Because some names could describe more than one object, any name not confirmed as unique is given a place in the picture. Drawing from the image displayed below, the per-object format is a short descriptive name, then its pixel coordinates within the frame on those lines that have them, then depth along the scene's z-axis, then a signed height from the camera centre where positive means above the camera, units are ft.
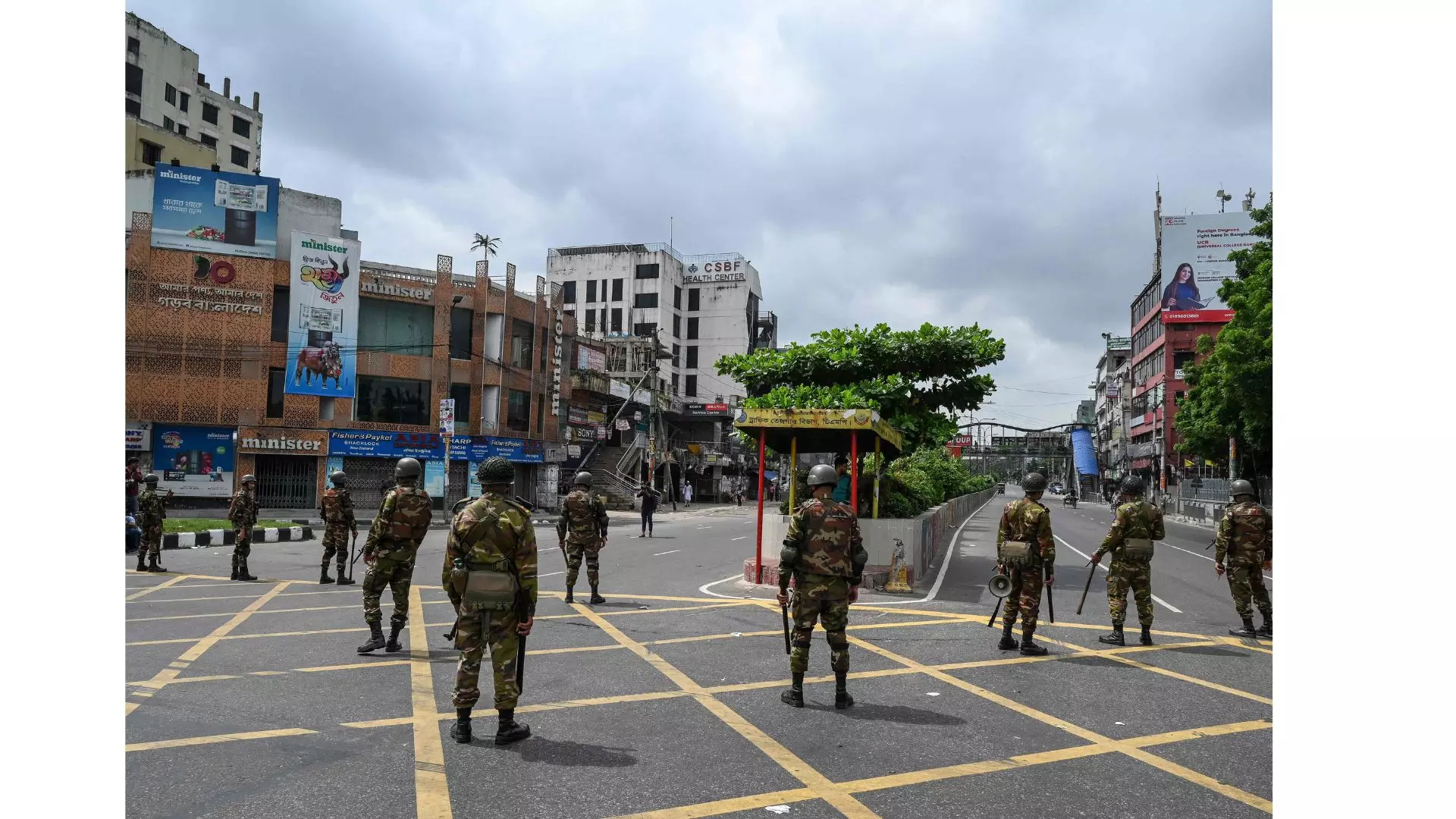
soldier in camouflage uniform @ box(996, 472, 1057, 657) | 27.32 -3.64
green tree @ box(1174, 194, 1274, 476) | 92.53 +8.89
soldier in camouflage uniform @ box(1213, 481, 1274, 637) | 31.65 -3.91
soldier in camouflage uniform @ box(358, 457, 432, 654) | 26.63 -3.55
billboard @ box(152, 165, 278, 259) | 106.32 +25.78
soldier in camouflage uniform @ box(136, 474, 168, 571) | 45.01 -4.75
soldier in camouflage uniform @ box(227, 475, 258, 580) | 43.42 -4.52
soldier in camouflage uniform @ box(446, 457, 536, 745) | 17.33 -3.21
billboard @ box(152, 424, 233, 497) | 102.83 -3.89
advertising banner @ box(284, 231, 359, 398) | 107.65 +13.67
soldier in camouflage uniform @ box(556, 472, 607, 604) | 37.27 -3.96
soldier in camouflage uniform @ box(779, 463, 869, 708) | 21.36 -3.19
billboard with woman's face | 195.62 +41.05
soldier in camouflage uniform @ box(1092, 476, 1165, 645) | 29.53 -3.87
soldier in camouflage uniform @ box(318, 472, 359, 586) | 38.50 -3.97
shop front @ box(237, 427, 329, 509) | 106.32 -4.36
